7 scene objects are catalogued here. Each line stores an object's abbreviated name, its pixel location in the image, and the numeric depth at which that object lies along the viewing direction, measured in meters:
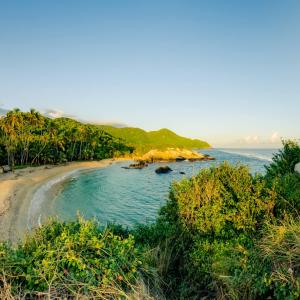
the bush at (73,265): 3.75
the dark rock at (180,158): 96.49
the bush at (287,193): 7.32
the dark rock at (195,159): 99.97
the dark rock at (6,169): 46.09
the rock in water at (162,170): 59.17
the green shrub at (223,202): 7.03
